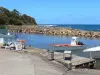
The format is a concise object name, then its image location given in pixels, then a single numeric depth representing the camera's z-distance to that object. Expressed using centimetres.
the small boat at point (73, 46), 1959
